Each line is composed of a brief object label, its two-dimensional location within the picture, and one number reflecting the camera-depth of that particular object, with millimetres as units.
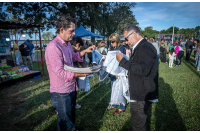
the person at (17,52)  10301
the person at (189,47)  11614
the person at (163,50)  11032
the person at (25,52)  8688
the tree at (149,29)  141625
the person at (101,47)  7336
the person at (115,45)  3432
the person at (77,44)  3869
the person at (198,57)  8055
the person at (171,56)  9336
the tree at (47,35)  63106
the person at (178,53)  9476
